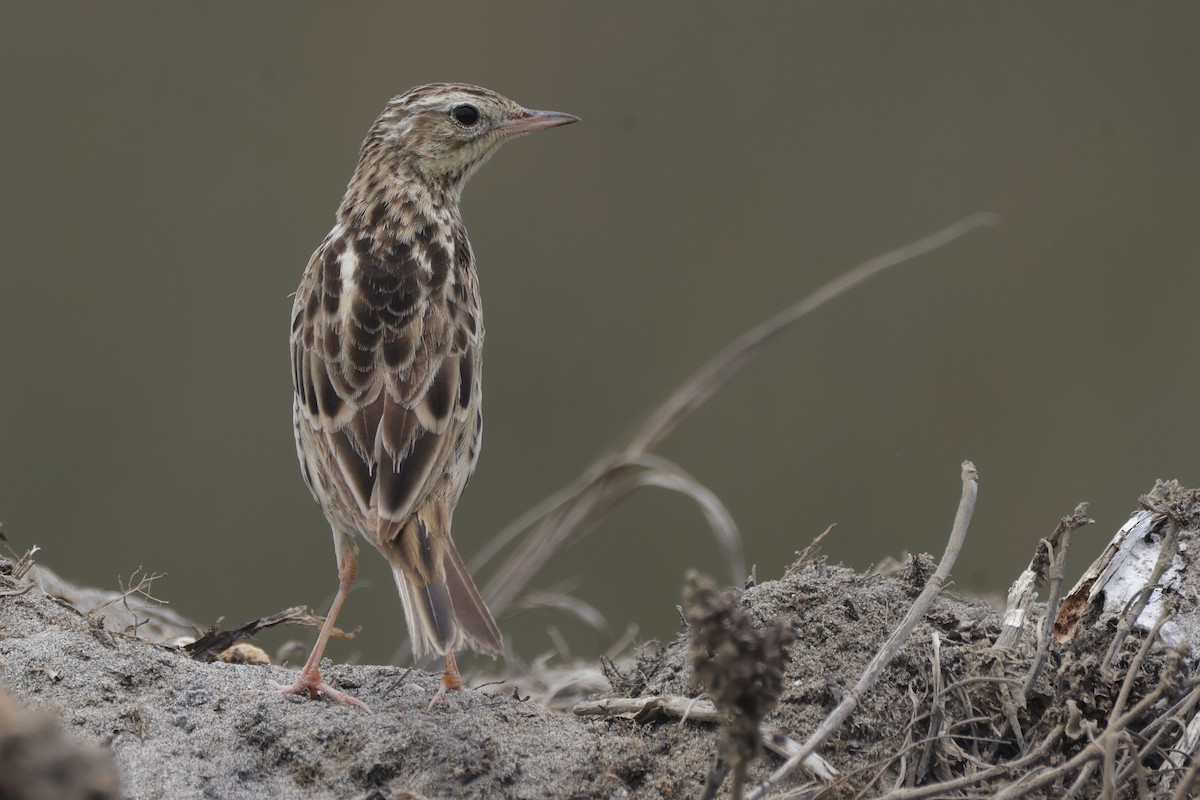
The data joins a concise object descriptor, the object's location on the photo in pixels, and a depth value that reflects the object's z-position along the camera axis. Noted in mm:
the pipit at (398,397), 6496
